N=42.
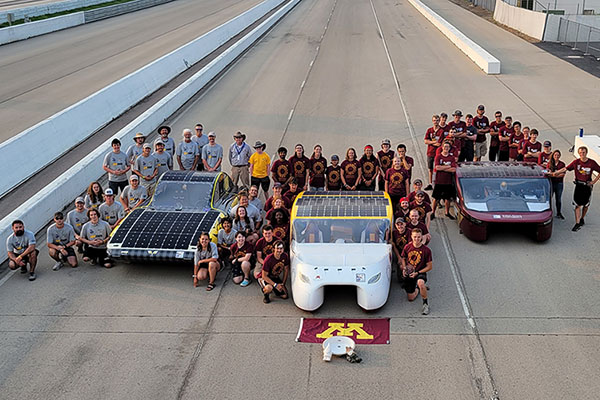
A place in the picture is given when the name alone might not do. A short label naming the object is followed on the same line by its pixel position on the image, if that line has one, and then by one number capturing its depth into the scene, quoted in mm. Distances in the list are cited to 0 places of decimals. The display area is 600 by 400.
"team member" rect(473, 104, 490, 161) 16766
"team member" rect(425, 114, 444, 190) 15953
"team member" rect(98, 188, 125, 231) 12877
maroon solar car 12742
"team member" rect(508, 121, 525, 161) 15891
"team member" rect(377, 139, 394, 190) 14511
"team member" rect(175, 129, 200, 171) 15633
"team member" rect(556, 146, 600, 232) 13570
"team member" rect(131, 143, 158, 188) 14719
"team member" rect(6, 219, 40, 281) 12000
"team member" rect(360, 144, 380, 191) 14250
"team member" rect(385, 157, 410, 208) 13617
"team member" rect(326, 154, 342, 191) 14281
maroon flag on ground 9797
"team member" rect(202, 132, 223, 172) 15500
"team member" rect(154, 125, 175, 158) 15727
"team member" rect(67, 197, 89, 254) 12828
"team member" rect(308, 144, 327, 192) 14336
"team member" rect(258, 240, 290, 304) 10984
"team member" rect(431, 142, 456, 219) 14031
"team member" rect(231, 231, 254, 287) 11664
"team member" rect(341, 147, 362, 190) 14172
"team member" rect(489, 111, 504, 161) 16434
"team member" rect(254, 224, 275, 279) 11508
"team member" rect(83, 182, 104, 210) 13203
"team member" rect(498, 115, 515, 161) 16259
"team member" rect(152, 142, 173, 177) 14938
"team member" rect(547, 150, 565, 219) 13867
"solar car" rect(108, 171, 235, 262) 11781
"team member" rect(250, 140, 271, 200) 14977
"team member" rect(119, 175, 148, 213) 13586
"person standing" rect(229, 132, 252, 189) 15680
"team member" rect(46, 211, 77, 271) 12320
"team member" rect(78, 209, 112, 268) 12359
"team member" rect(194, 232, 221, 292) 11484
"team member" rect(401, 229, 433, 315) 10812
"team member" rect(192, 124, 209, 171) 15947
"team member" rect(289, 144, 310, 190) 14352
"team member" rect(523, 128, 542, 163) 15086
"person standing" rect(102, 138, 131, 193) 14750
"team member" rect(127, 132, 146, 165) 15101
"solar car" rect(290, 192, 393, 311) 10320
